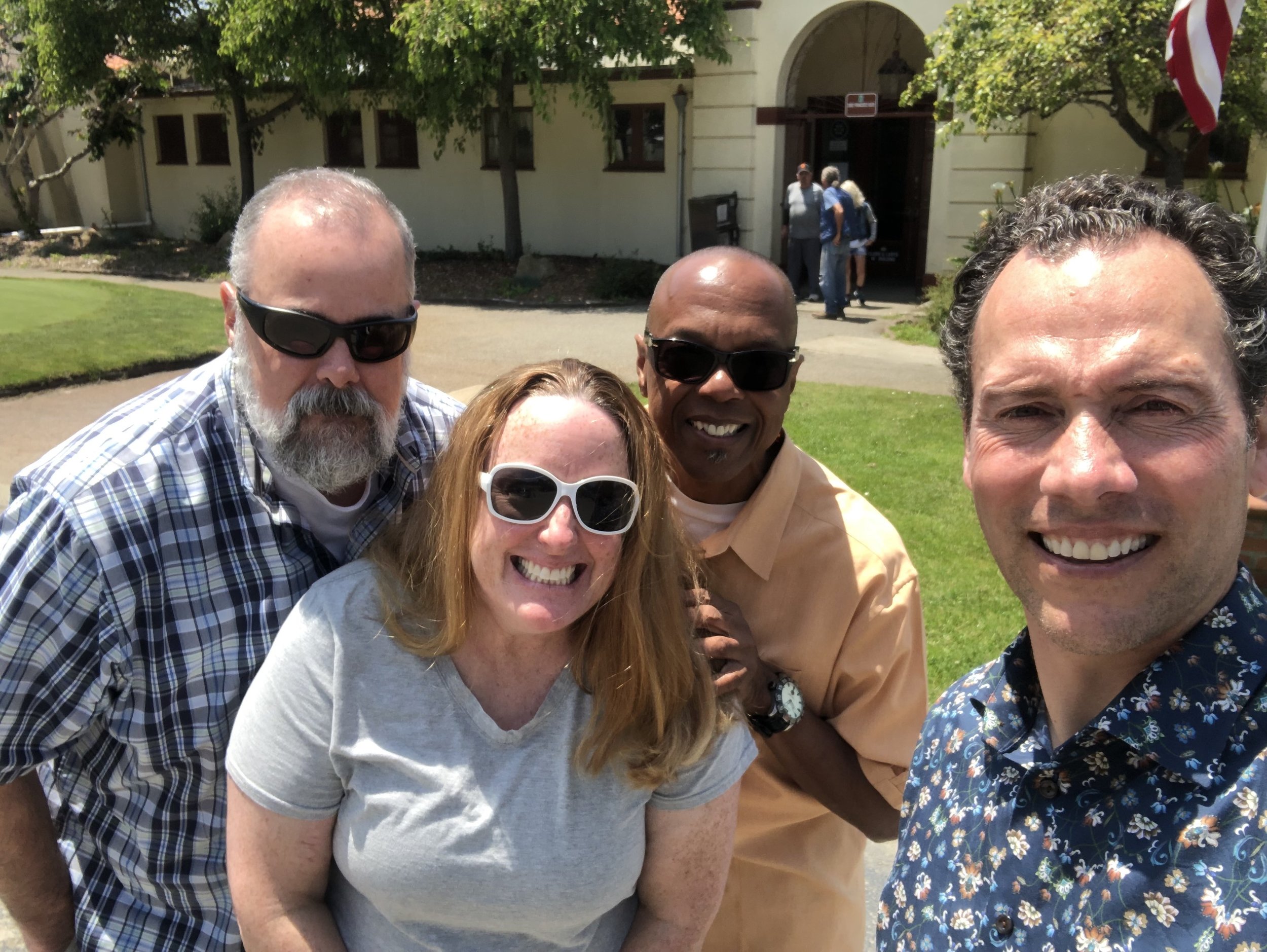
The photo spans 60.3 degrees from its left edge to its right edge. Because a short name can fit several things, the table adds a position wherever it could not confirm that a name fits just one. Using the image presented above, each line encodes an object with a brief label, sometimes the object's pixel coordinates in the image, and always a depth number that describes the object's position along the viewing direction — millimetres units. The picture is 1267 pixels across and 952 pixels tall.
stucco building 15555
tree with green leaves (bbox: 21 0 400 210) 17156
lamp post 17984
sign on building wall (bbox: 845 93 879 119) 16875
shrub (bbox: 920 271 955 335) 12555
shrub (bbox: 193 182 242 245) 24172
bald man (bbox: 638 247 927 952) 2135
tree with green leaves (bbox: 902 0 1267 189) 11023
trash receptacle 17281
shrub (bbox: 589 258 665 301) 17000
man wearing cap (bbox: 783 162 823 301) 15414
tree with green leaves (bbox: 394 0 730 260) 15695
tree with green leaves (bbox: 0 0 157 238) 20625
